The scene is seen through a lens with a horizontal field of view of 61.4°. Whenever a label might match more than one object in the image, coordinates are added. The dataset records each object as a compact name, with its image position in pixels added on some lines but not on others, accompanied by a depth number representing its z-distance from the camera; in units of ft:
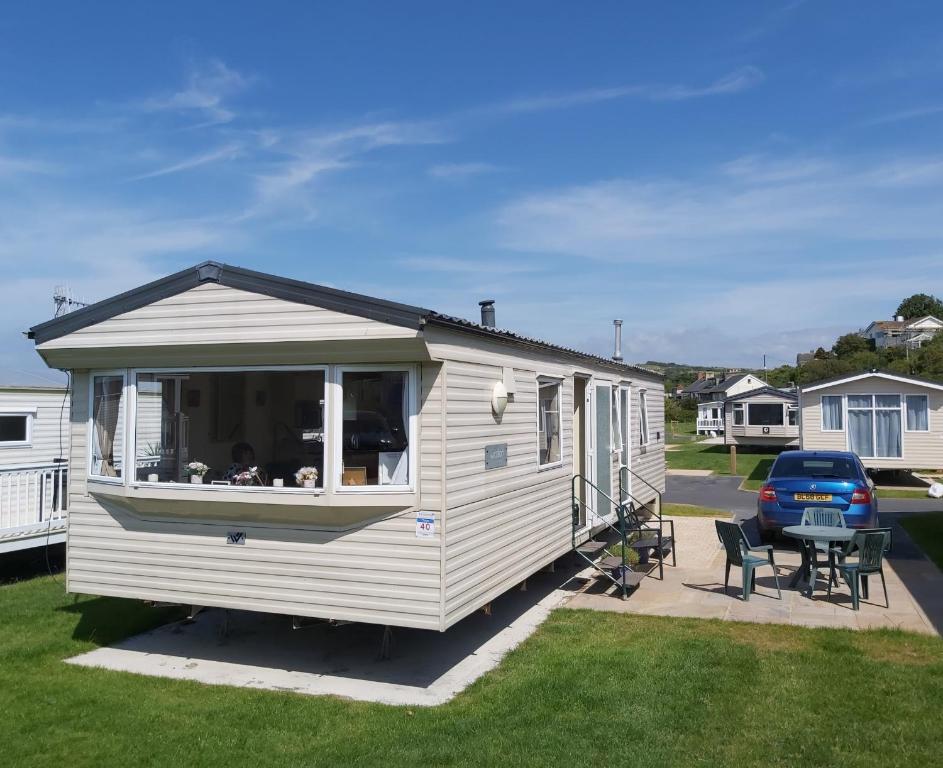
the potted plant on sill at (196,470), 22.38
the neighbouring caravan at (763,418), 110.42
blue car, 34.91
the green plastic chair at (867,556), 26.78
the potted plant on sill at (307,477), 20.58
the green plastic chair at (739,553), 27.99
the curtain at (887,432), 73.67
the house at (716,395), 156.76
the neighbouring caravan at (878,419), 72.43
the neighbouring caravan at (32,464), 33.96
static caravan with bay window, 19.97
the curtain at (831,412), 75.61
